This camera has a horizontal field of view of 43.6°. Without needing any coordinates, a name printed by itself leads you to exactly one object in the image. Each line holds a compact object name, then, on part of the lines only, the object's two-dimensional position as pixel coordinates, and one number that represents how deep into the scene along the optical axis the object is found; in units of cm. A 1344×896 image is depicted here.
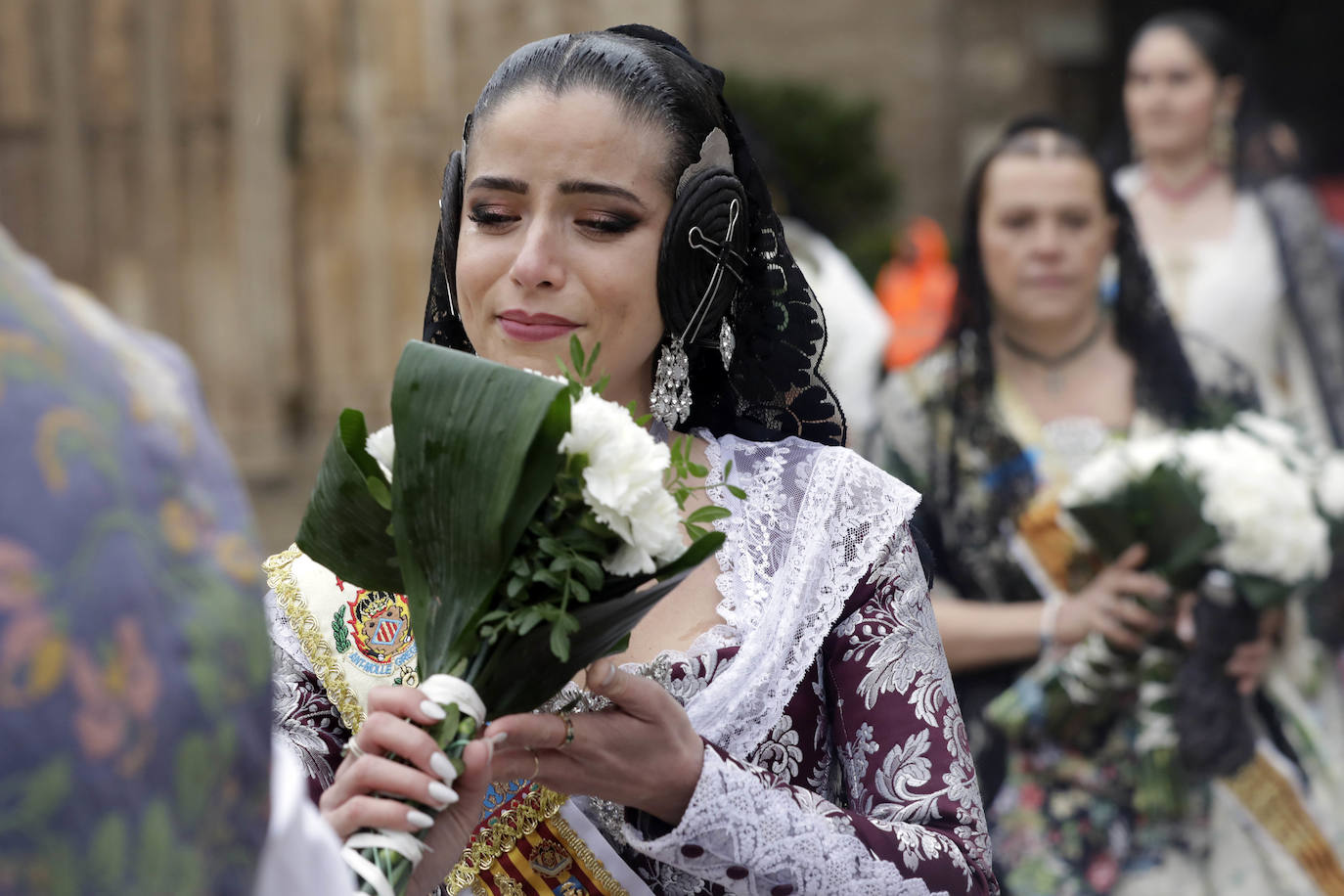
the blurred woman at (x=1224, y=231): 516
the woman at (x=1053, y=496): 406
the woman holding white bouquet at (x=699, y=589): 175
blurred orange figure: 657
